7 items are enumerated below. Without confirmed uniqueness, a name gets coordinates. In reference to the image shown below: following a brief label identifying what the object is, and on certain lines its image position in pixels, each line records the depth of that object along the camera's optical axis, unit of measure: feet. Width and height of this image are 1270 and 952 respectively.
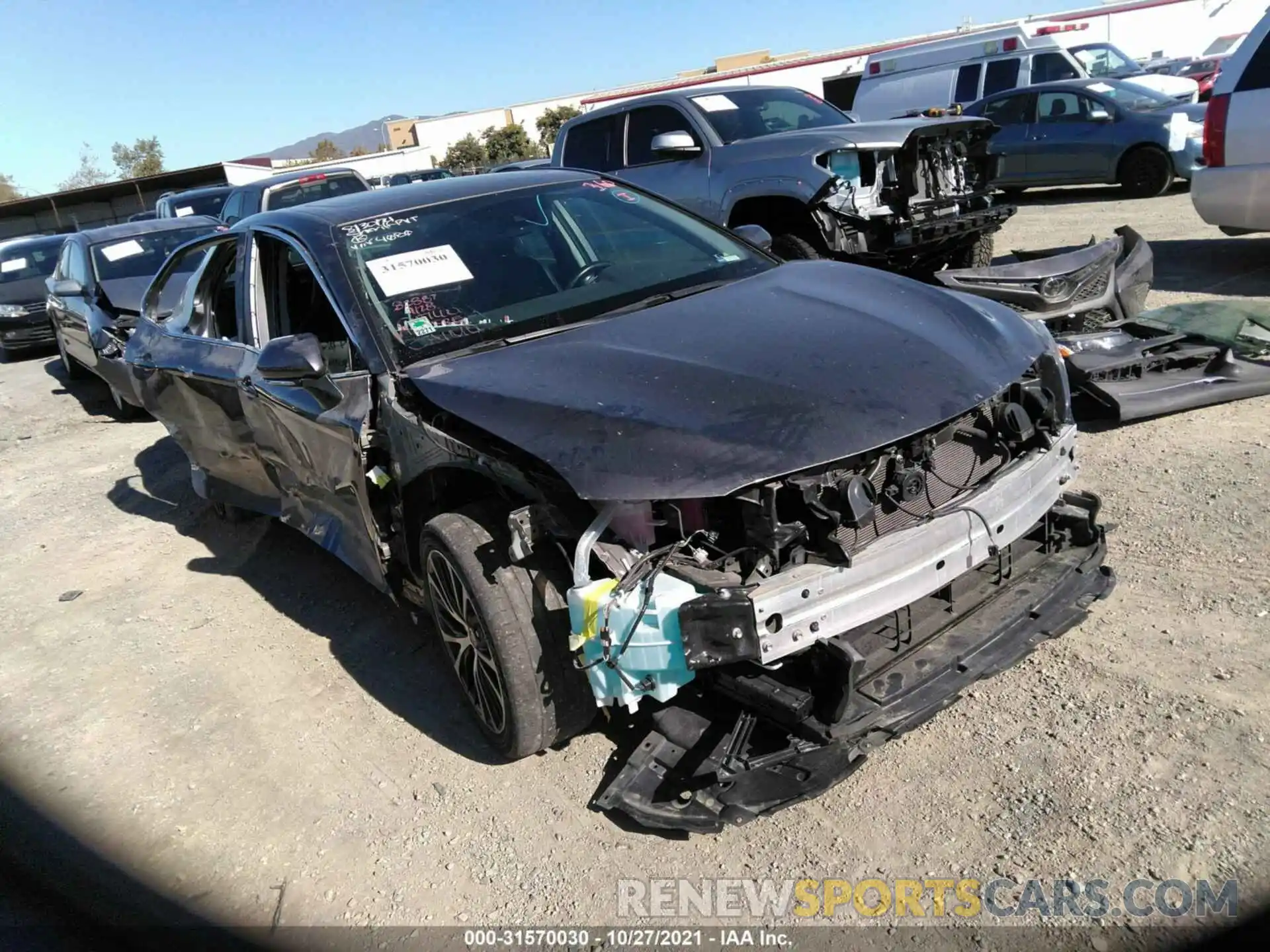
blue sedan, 39.45
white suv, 23.76
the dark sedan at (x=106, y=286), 26.63
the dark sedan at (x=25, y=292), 43.47
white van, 49.98
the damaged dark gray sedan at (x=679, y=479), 8.27
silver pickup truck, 23.89
